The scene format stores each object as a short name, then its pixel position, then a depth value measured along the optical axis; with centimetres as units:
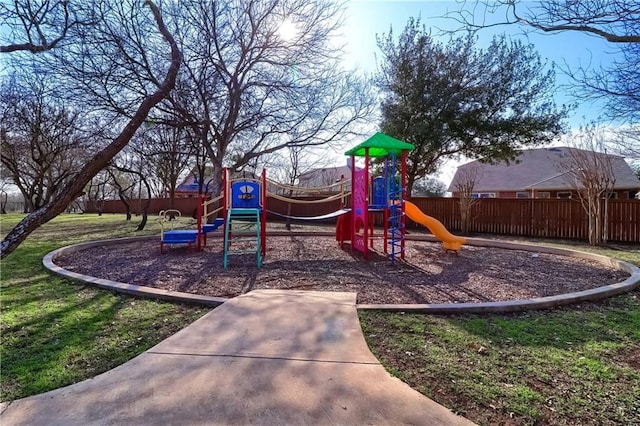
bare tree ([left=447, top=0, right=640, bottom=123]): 325
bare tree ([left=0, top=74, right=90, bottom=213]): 1482
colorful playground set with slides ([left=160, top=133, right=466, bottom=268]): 707
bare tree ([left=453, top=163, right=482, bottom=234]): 1356
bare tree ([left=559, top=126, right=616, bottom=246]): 994
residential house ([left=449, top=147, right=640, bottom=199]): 1972
